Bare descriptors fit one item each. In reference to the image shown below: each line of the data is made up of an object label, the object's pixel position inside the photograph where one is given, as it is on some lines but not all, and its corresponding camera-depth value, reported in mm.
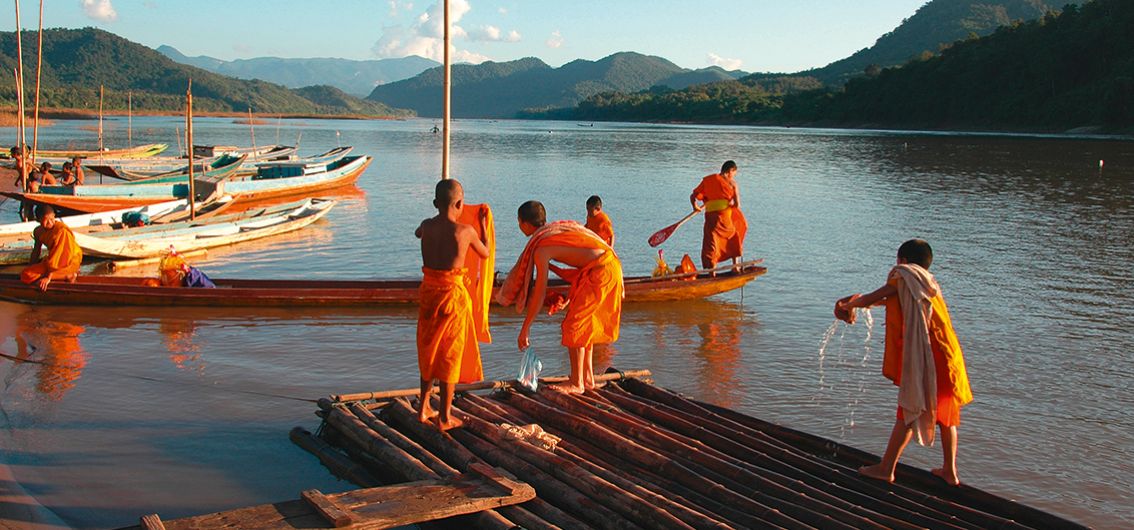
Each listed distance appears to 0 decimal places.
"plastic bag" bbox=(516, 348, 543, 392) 6512
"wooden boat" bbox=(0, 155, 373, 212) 17592
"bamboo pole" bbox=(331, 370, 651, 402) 6351
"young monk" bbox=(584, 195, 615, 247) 8570
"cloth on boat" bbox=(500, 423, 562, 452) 5426
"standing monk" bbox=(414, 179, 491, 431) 5492
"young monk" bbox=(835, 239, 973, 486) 4809
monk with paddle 11344
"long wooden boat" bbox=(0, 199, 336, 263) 13180
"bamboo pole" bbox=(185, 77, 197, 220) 15141
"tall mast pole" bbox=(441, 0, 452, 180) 7297
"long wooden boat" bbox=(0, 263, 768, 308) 10508
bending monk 6133
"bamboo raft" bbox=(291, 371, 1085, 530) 4484
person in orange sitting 9953
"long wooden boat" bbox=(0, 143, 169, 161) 29109
